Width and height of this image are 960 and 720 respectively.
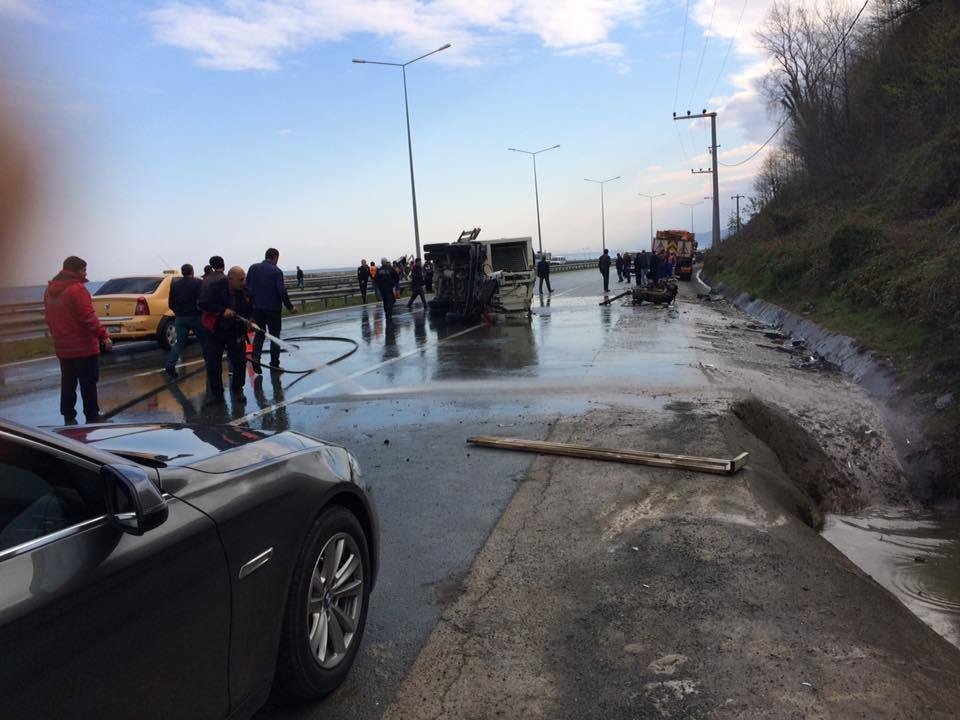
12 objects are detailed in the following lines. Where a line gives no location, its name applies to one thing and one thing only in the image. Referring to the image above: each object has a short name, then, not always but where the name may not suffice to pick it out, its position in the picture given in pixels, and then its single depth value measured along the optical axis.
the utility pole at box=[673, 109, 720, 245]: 54.07
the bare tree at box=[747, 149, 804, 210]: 49.72
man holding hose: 9.74
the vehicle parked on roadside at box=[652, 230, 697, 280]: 50.34
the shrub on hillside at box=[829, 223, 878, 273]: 17.73
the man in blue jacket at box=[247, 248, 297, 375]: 11.80
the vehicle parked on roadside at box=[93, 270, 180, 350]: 15.16
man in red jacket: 7.53
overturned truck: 20.72
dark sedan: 1.89
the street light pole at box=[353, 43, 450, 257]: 36.53
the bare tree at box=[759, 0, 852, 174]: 39.50
